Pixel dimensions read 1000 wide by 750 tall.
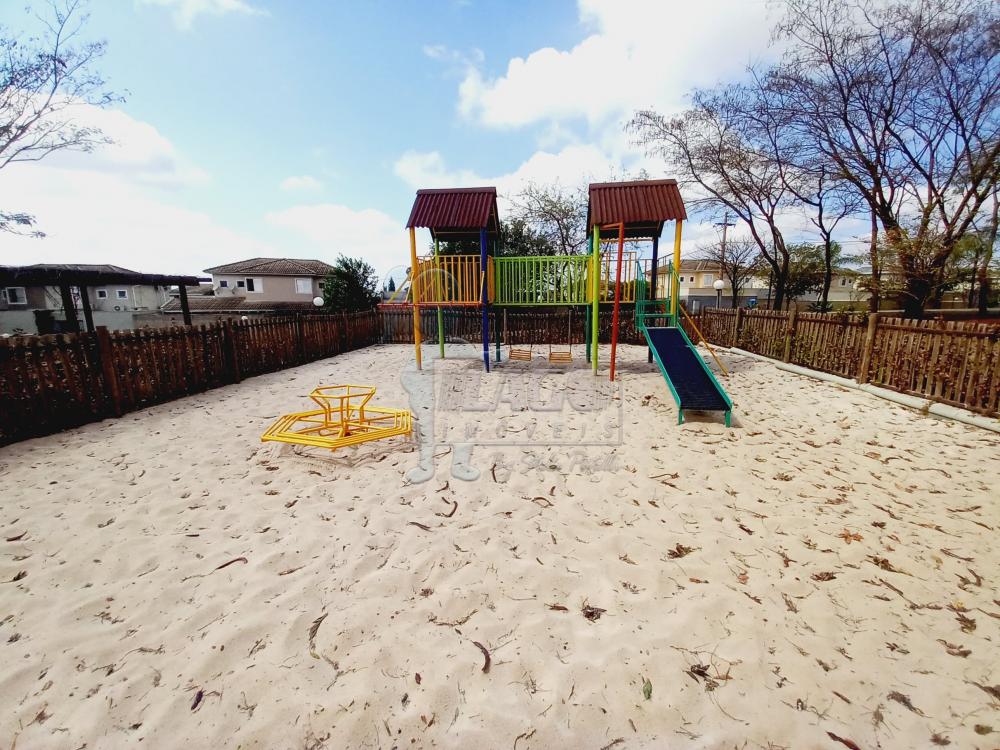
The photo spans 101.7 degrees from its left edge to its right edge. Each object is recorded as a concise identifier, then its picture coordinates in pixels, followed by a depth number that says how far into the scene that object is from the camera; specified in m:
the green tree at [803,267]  32.81
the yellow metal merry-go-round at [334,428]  4.77
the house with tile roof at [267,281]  37.03
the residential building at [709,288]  51.34
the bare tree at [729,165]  15.67
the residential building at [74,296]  10.35
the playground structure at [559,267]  9.26
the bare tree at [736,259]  35.12
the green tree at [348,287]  24.89
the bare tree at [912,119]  11.65
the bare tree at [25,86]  17.31
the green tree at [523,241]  23.30
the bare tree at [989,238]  13.52
